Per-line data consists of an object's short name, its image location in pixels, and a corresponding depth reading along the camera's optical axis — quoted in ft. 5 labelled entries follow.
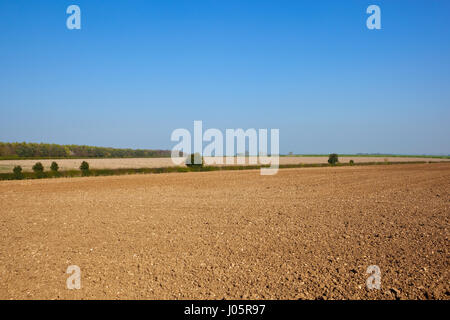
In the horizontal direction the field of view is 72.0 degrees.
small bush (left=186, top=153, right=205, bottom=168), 139.85
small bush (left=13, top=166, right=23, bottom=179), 91.71
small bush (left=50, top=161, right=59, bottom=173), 112.66
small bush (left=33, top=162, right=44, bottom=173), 105.88
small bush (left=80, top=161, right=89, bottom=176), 107.08
